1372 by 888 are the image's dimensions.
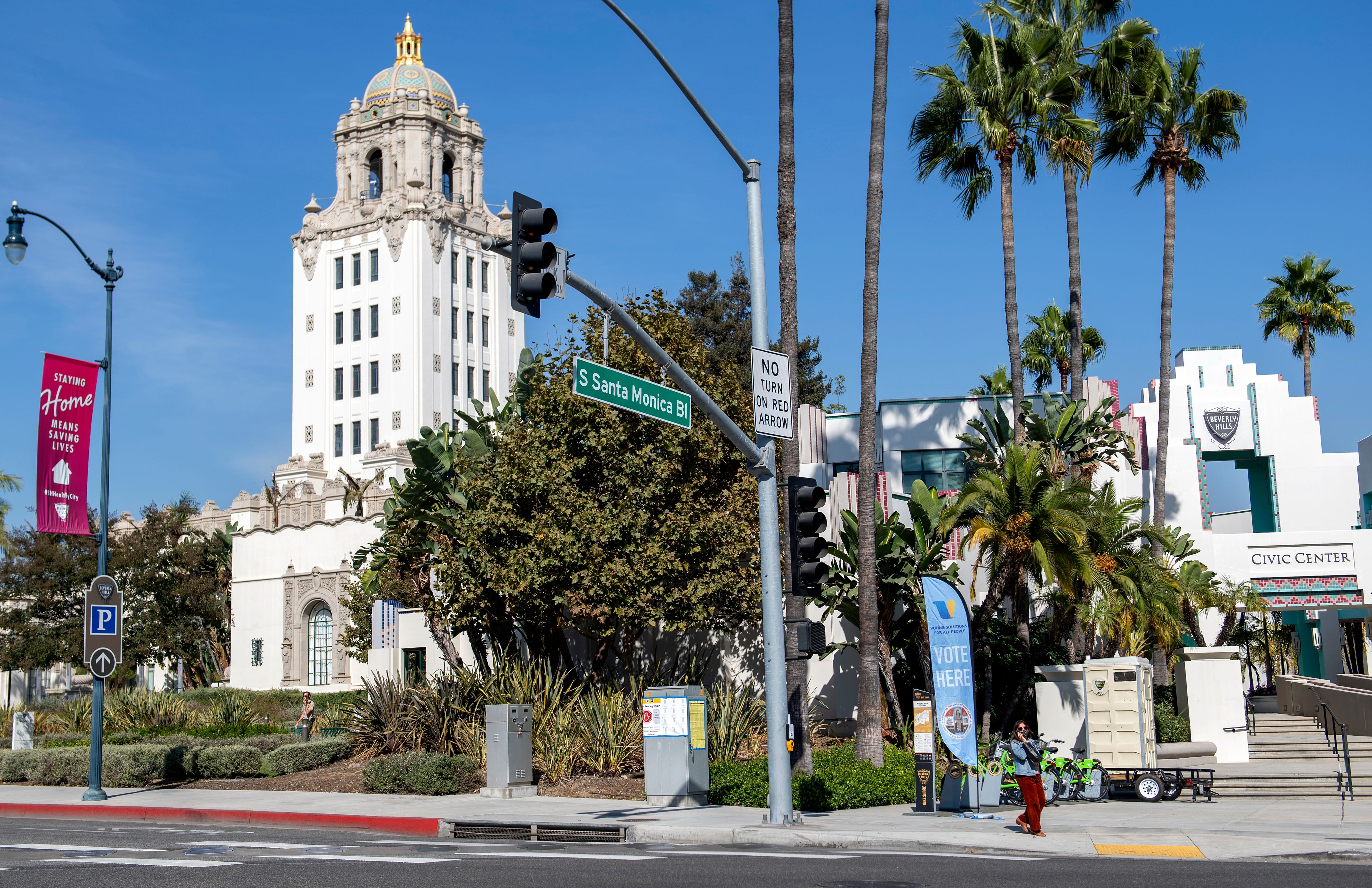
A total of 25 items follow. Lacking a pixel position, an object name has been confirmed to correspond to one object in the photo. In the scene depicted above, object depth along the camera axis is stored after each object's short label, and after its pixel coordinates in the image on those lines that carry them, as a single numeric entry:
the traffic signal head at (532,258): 11.16
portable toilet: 22.03
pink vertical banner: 21.81
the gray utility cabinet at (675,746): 18.31
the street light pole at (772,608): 15.60
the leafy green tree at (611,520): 23.95
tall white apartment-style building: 84.38
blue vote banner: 18.22
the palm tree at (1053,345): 51.44
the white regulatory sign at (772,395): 15.85
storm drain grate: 15.94
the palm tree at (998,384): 46.69
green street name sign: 13.27
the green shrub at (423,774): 21.34
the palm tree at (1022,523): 23.27
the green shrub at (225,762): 24.41
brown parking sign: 22.27
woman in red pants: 14.91
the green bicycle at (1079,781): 19.59
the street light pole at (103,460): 21.88
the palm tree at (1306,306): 51.00
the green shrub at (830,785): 18.09
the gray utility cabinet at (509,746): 20.30
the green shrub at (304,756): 23.98
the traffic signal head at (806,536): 14.80
